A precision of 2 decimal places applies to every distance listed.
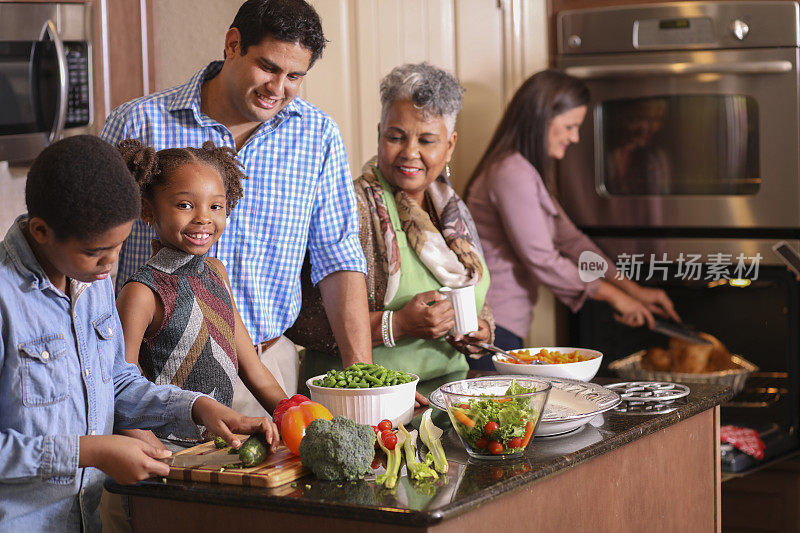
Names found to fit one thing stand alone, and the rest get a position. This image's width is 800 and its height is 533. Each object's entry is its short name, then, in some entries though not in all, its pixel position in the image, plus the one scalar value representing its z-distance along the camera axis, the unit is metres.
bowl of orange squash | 3.90
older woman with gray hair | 4.20
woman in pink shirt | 4.98
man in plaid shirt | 3.81
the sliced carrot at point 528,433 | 3.38
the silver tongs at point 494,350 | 4.01
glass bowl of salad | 3.35
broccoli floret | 3.23
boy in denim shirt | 3.16
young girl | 3.50
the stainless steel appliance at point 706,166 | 4.88
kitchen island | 3.16
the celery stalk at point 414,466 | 3.26
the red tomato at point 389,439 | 3.34
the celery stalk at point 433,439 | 3.29
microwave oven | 4.05
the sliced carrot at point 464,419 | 3.36
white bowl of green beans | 3.49
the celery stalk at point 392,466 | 3.24
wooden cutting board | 3.24
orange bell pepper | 3.33
